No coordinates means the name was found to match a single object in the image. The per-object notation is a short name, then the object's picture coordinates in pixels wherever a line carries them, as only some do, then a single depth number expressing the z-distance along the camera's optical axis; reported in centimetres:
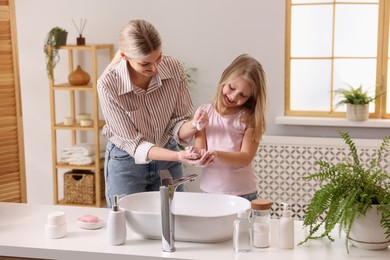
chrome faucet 199
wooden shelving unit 451
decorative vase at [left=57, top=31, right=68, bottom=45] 457
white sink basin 202
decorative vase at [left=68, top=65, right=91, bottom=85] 459
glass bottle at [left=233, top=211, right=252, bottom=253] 196
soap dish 222
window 438
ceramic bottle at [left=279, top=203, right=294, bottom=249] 201
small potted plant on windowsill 427
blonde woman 241
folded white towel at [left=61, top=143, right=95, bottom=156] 461
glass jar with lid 200
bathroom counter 196
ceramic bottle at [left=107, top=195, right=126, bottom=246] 205
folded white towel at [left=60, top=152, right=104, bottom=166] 460
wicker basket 463
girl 261
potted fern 193
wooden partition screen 336
